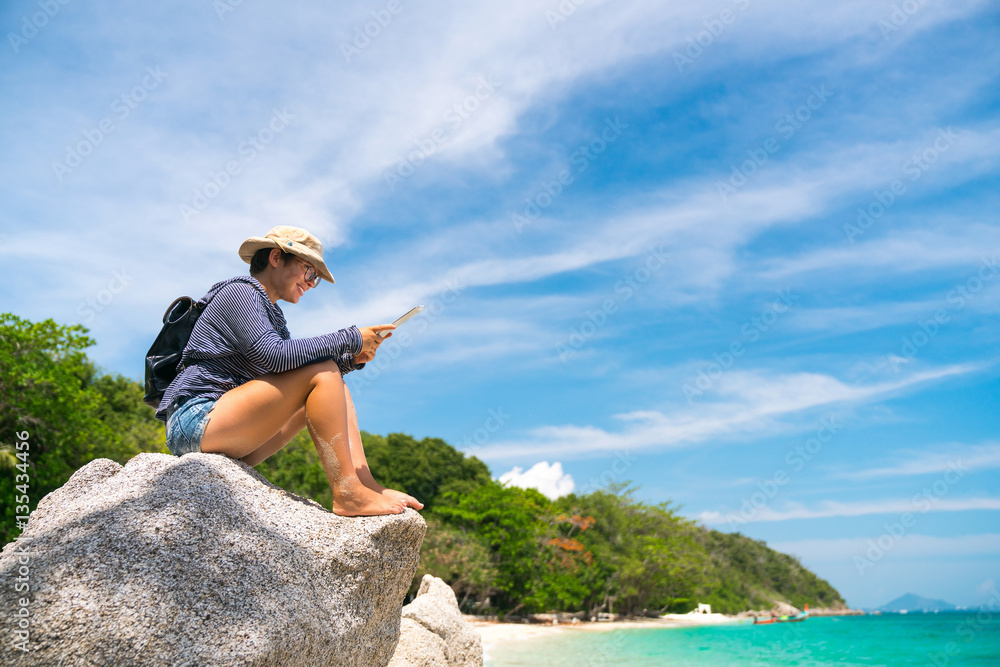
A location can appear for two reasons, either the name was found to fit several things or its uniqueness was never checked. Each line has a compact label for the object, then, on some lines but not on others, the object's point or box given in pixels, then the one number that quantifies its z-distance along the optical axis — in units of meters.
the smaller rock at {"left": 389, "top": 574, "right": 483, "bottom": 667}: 5.56
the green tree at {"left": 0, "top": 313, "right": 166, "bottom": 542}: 14.06
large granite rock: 2.61
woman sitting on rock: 3.33
